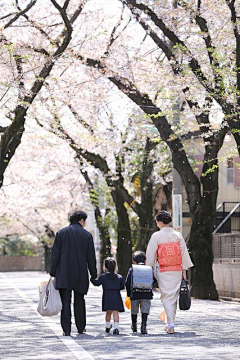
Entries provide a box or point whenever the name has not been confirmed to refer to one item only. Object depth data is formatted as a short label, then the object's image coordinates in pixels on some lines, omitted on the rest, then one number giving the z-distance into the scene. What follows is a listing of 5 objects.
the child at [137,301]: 12.02
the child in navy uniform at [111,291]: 11.93
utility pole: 26.03
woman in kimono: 12.10
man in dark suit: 11.61
